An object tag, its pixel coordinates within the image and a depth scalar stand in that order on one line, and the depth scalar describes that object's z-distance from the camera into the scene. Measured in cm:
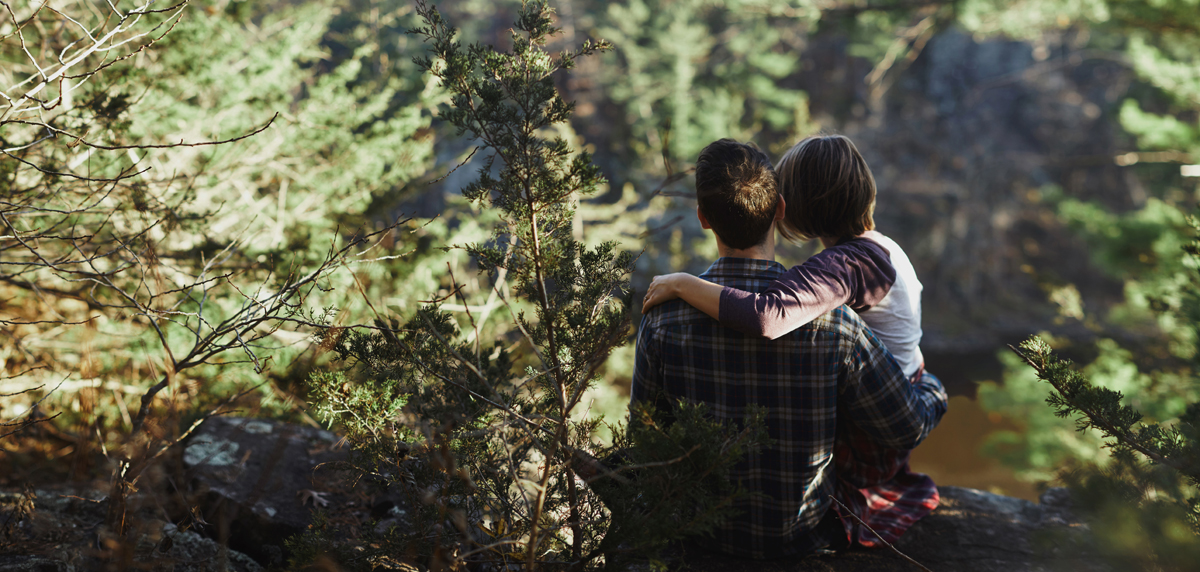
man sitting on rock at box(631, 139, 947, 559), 187
